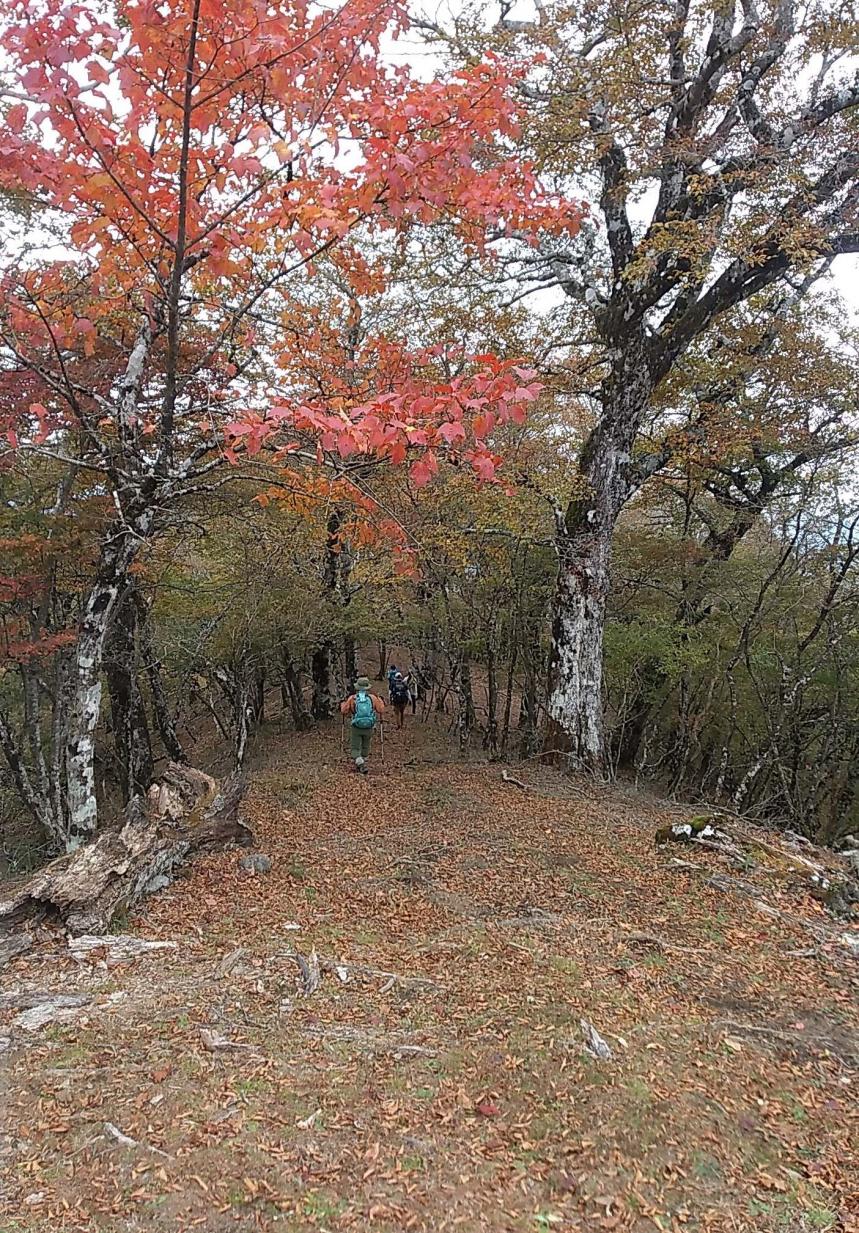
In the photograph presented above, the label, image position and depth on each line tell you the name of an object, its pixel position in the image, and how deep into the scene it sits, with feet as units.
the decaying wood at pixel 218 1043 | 10.57
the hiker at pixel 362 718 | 32.68
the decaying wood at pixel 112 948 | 13.48
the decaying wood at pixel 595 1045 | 10.69
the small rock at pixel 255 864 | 18.34
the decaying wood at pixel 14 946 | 13.25
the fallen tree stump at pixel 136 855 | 14.46
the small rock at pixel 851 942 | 15.20
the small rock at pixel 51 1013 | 11.16
